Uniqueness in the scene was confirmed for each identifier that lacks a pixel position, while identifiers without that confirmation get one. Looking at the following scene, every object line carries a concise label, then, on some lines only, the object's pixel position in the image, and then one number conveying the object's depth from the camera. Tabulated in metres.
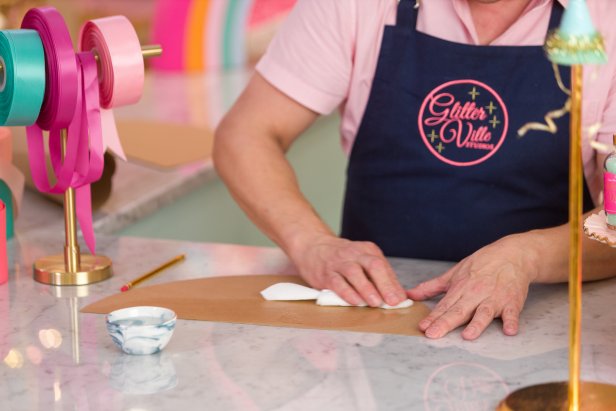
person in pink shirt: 2.05
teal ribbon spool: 1.79
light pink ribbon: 1.84
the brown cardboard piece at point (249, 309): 1.74
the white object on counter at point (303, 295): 1.80
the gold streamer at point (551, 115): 1.38
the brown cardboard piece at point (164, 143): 2.56
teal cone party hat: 1.38
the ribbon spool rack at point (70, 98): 1.80
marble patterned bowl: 1.64
